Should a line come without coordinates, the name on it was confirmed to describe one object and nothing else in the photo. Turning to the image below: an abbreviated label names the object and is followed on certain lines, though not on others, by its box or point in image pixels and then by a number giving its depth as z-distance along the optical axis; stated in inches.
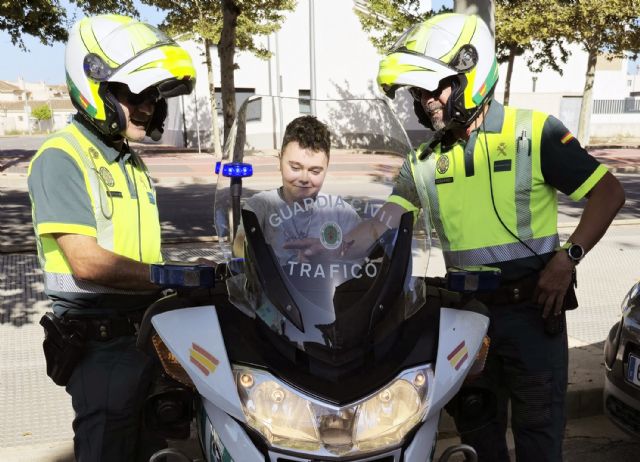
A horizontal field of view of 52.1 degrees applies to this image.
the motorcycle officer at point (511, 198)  97.2
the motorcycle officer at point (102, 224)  84.5
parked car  128.4
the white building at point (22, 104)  3189.0
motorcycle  60.2
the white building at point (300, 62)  1128.2
